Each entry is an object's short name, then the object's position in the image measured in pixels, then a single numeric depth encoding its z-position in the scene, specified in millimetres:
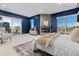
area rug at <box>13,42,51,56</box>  1126
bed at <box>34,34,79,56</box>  892
